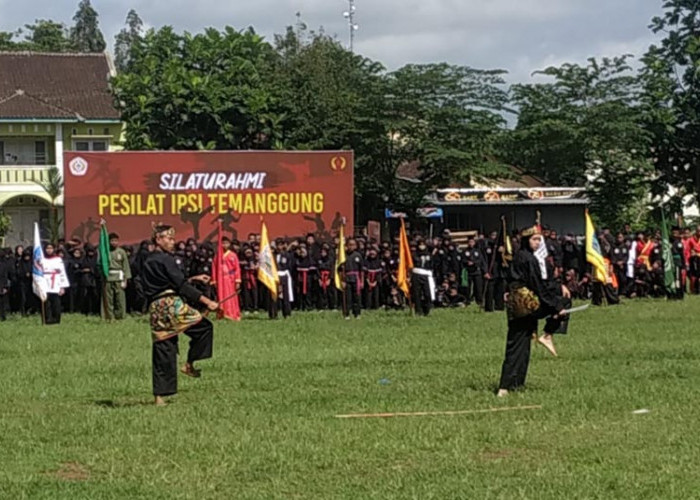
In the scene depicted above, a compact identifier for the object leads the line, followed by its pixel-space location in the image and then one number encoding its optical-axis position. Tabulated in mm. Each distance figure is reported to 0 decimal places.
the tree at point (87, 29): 87312
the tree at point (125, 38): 94375
